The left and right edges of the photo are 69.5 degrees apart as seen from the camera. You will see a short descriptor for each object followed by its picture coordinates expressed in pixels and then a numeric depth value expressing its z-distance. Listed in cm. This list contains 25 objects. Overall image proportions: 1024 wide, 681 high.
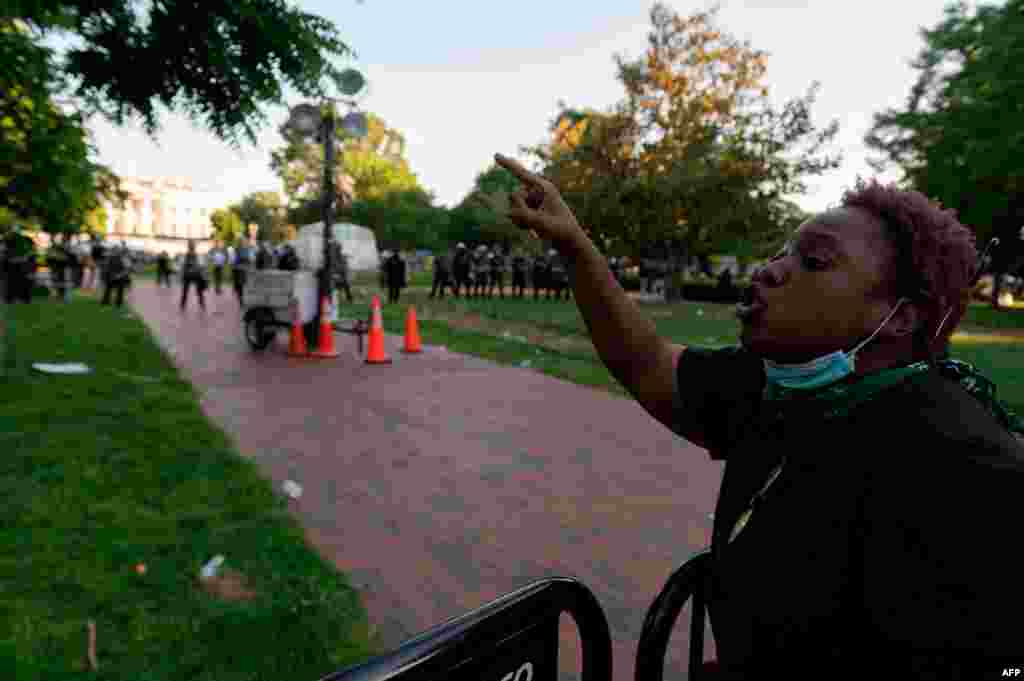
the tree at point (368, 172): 6272
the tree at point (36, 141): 652
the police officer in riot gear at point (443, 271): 2698
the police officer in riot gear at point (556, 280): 2819
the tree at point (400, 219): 6303
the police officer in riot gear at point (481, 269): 2821
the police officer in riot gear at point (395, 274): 2384
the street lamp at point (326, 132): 991
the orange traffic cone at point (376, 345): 1060
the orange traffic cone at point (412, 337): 1203
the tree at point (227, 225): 10579
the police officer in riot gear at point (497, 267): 2940
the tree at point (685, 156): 2020
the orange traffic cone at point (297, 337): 1119
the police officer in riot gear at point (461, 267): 2719
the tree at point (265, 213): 8238
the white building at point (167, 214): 12049
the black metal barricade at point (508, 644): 97
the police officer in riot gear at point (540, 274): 2872
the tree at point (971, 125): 2245
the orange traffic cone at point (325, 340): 1120
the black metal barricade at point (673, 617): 149
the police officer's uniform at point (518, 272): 2908
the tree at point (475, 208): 6966
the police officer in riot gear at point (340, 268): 1773
